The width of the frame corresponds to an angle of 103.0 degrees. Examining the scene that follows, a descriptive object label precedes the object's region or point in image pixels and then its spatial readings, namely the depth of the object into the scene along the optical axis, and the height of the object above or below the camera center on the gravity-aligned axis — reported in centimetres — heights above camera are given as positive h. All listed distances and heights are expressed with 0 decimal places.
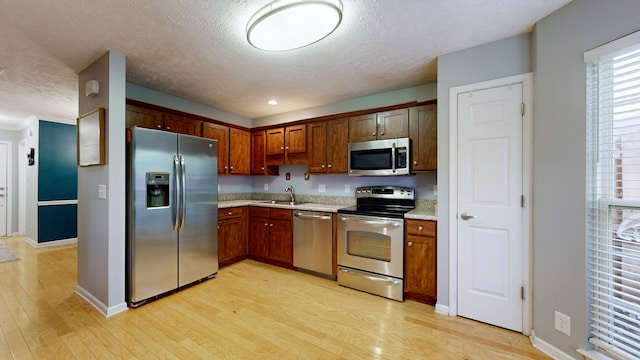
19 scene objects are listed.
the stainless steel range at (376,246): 272 -76
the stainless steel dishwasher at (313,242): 327 -83
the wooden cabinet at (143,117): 296 +74
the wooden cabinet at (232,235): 359 -82
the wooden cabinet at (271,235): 363 -83
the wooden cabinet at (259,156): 432 +41
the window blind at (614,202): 147 -13
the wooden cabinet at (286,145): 390 +55
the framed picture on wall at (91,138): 239 +41
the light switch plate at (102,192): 241 -12
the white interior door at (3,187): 551 -18
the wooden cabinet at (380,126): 307 +69
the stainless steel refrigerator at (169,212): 253 -36
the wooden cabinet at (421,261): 254 -82
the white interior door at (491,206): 210 -22
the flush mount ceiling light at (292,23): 150 +101
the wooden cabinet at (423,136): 287 +50
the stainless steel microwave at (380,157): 300 +28
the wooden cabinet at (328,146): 351 +48
